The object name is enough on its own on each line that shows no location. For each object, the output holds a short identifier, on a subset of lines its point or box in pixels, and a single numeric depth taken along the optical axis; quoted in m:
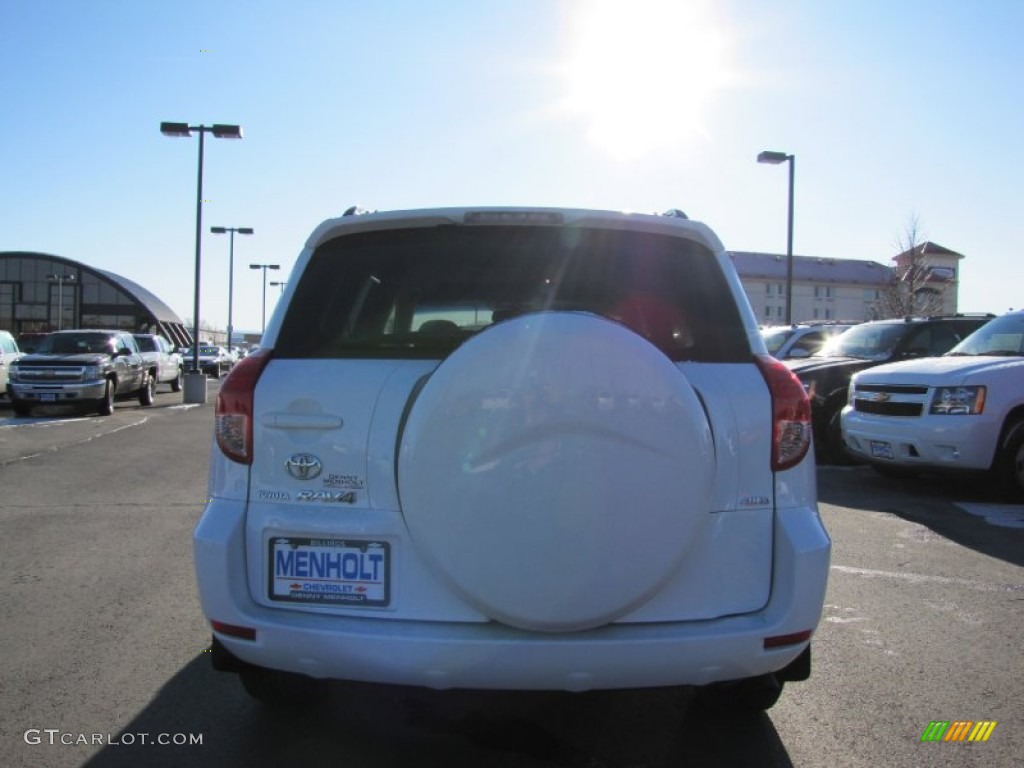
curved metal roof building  74.81
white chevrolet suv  7.50
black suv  10.43
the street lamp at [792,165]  21.27
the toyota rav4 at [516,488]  2.28
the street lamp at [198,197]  21.36
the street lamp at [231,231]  37.34
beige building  85.12
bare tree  34.09
